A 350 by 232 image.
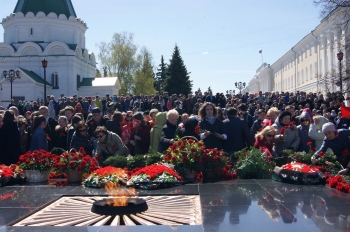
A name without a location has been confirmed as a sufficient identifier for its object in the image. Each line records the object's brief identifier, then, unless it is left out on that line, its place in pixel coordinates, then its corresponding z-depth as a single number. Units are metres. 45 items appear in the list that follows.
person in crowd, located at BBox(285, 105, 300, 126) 11.73
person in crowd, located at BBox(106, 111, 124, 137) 11.14
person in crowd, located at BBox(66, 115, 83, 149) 10.38
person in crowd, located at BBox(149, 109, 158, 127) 11.62
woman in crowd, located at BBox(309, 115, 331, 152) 9.80
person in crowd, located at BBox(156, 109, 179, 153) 9.69
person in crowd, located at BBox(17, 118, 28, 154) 10.69
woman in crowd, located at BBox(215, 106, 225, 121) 10.35
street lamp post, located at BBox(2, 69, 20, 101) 35.20
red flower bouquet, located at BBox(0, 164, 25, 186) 8.87
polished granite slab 5.57
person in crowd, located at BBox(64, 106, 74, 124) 11.78
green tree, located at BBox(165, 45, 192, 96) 55.97
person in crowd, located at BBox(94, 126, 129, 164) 9.52
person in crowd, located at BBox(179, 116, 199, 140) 9.69
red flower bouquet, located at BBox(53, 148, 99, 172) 8.91
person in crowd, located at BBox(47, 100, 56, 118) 24.68
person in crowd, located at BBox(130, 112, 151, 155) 10.89
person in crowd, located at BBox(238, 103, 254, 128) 12.55
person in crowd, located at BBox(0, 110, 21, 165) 9.63
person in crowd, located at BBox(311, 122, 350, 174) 8.30
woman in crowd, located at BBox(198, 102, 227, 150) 9.48
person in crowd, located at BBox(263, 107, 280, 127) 10.87
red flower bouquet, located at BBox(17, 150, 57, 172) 9.14
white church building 55.12
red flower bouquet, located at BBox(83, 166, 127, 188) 8.27
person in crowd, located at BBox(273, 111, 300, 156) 9.74
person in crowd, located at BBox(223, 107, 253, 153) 9.88
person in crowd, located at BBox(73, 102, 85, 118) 17.73
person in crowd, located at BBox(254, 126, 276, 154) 9.52
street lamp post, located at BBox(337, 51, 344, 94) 23.75
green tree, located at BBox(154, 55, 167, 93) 80.88
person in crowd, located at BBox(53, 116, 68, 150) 10.89
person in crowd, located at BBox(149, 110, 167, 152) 10.34
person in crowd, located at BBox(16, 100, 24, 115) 27.15
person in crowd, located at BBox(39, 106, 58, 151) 11.13
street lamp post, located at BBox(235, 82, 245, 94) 48.06
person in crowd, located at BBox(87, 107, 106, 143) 11.11
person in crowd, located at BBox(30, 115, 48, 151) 9.86
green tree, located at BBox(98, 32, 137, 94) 63.56
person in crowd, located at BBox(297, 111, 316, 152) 10.03
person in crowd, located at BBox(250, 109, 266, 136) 11.62
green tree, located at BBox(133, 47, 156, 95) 63.25
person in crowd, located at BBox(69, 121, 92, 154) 9.77
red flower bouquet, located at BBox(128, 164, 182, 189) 8.10
